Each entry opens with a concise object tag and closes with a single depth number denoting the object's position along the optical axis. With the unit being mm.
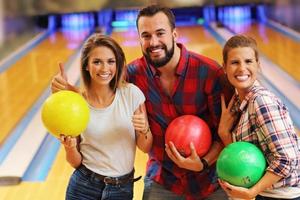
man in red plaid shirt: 3696
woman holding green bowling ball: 3261
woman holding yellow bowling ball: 3609
